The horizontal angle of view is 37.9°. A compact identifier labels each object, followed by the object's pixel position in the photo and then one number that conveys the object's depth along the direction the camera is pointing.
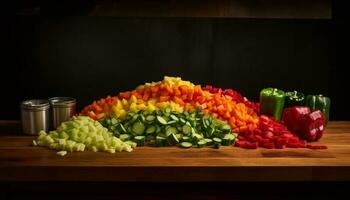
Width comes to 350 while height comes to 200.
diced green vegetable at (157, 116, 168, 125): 2.76
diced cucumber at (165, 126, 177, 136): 2.73
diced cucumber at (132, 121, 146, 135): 2.76
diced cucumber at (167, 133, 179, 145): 2.70
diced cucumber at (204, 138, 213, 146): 2.71
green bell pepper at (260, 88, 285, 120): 3.13
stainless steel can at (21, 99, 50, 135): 2.84
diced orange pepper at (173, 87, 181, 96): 3.01
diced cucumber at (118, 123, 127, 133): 2.78
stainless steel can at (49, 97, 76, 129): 2.93
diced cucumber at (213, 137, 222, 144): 2.71
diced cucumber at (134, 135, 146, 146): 2.70
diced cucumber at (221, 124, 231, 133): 2.81
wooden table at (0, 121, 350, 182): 2.36
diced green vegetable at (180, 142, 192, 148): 2.66
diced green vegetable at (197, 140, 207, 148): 2.67
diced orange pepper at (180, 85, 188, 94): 3.03
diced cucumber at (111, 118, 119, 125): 2.84
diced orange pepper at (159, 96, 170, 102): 3.00
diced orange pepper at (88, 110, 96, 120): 2.98
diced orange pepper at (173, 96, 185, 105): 3.00
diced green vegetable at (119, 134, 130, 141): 2.72
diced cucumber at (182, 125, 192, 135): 2.75
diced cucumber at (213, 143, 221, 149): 2.67
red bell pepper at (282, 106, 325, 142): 2.85
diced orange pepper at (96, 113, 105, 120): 2.97
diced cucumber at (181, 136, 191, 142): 2.71
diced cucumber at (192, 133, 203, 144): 2.71
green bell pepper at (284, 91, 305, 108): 3.14
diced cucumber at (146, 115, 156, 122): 2.80
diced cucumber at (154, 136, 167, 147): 2.69
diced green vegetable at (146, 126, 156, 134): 2.76
